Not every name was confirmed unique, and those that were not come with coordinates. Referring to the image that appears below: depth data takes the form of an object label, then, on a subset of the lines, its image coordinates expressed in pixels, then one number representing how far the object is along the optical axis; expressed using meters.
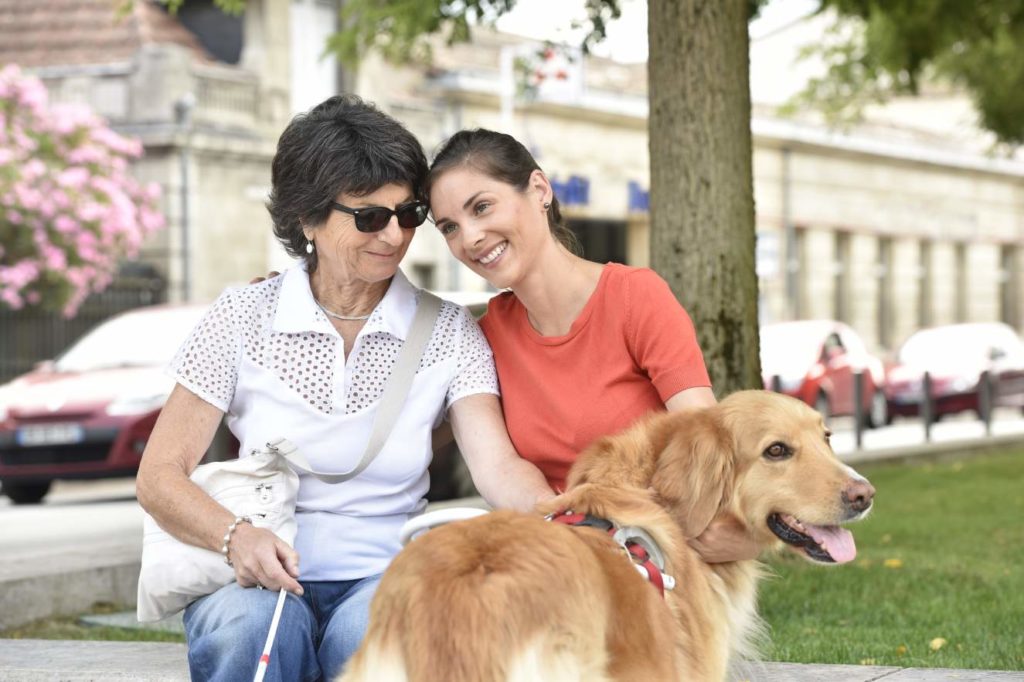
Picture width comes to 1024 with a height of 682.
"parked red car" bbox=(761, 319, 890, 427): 22.05
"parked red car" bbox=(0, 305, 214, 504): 14.05
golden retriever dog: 2.95
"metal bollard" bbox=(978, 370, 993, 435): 20.55
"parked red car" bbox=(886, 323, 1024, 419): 25.11
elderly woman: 4.00
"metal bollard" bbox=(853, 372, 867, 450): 17.65
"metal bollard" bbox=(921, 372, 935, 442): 19.45
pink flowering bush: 19.97
